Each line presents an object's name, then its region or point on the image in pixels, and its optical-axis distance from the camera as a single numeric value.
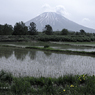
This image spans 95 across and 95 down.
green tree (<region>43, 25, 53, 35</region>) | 52.84
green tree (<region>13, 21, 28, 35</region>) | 47.69
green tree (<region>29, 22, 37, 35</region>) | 51.34
